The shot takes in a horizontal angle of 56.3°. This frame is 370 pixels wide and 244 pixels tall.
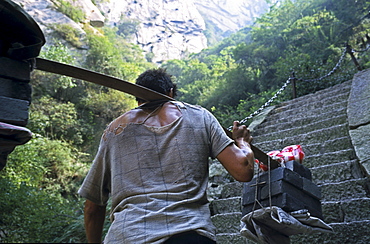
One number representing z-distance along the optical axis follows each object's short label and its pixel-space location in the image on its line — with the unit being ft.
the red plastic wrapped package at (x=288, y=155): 7.88
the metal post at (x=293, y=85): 26.47
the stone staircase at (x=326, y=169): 8.86
